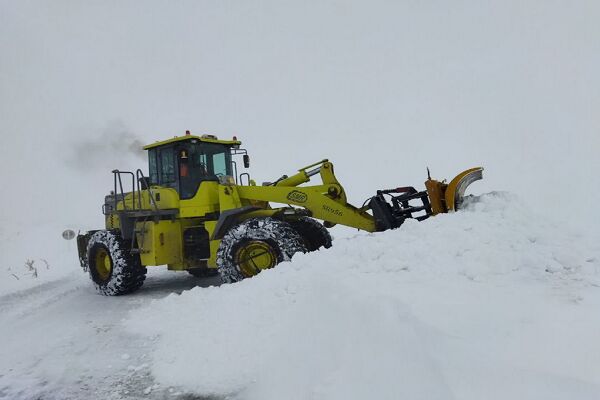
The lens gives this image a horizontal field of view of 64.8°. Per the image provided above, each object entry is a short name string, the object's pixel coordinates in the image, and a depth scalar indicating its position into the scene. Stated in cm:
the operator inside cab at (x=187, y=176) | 851
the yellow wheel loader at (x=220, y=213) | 702
